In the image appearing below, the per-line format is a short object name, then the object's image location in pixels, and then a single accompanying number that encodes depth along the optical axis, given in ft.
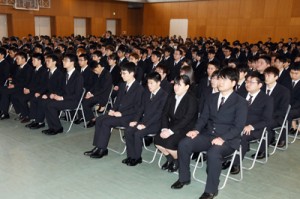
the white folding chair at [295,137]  19.94
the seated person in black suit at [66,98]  19.92
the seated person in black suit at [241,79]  18.54
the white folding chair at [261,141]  15.47
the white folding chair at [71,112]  20.71
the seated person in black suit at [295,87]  19.98
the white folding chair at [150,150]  15.83
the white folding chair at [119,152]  16.60
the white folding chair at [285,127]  17.33
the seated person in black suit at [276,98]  17.14
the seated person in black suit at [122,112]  16.61
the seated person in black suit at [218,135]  12.32
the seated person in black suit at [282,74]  21.02
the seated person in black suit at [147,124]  15.62
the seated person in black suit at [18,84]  22.93
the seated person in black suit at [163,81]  20.61
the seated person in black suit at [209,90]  16.24
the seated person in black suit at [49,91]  21.21
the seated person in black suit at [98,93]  22.02
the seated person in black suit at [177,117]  14.05
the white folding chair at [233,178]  13.16
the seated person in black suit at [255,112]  14.97
